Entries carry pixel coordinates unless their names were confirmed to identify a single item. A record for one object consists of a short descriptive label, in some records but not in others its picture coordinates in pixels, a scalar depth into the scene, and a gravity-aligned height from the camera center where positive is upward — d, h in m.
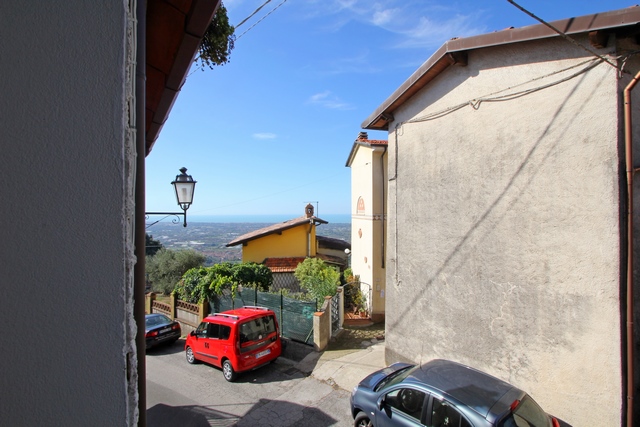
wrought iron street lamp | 7.50 +0.64
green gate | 10.62 -2.96
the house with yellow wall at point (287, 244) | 20.17 -1.60
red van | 8.78 -3.23
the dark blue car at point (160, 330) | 11.35 -3.79
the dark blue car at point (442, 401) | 4.36 -2.46
